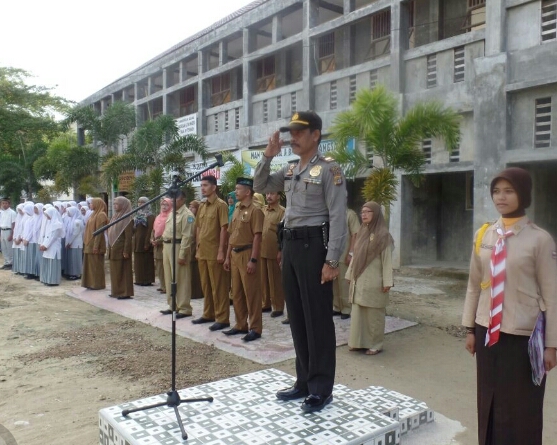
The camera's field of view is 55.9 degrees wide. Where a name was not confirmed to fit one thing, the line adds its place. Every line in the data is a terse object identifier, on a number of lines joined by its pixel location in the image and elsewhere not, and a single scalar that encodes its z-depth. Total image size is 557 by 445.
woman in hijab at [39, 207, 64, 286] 10.84
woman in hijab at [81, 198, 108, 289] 9.66
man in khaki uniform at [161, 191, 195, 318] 7.26
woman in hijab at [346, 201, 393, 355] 5.70
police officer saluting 3.34
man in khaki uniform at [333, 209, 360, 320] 7.23
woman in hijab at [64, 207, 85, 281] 11.88
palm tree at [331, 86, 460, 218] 8.43
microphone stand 3.34
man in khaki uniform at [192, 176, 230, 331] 6.63
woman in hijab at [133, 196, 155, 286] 10.08
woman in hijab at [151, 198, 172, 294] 8.43
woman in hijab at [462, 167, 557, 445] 2.67
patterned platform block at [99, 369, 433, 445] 3.00
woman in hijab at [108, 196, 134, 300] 8.95
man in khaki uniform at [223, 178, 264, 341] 6.08
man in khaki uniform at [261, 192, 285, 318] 7.54
